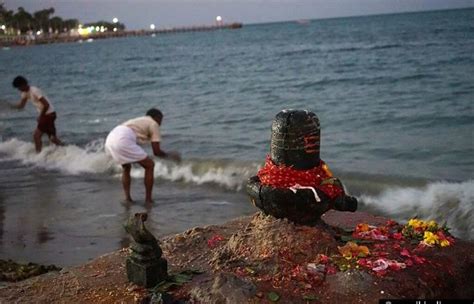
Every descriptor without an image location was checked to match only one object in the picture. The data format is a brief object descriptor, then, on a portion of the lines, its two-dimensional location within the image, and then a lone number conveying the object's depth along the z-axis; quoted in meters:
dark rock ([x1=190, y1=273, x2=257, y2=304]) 3.18
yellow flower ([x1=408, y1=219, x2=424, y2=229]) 4.23
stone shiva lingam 3.66
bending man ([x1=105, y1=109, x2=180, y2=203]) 8.09
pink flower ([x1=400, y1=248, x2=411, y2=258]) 3.67
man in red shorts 11.70
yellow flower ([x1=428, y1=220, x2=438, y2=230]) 4.19
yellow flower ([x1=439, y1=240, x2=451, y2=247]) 3.91
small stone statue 3.43
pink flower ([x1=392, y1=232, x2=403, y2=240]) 4.07
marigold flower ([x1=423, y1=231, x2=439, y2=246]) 3.93
